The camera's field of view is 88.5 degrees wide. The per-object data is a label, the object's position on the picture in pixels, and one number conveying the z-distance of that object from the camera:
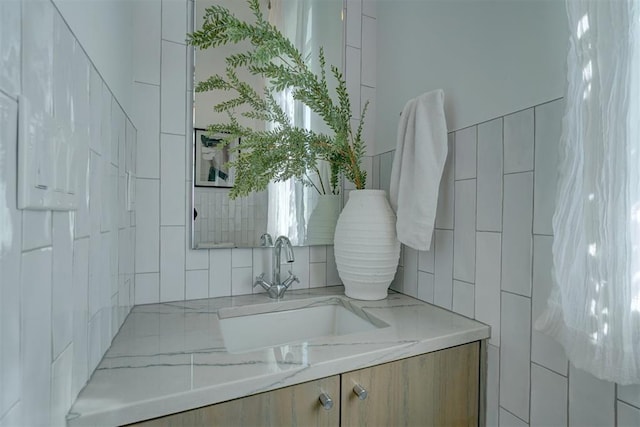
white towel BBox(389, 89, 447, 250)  1.00
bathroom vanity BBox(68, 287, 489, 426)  0.60
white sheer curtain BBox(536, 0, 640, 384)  0.59
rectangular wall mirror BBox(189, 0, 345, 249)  1.17
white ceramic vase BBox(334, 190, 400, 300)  1.12
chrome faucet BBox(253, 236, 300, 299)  1.21
